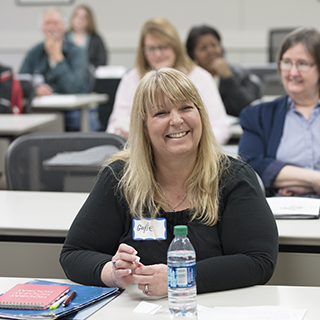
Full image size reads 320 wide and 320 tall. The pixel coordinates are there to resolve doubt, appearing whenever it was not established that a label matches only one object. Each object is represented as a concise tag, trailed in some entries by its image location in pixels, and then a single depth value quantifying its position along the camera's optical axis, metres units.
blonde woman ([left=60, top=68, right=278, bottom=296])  2.54
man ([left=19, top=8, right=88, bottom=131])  10.14
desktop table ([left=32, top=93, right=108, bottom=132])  8.87
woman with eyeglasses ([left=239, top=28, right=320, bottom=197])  4.20
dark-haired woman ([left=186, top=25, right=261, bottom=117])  7.20
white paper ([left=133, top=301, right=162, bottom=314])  2.23
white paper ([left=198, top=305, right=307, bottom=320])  2.10
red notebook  2.19
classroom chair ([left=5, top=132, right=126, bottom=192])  4.03
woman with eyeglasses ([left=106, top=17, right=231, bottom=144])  5.80
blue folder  2.14
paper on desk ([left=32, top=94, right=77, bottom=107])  8.98
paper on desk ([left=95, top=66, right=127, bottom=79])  10.73
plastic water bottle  2.14
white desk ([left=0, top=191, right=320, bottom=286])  2.93
